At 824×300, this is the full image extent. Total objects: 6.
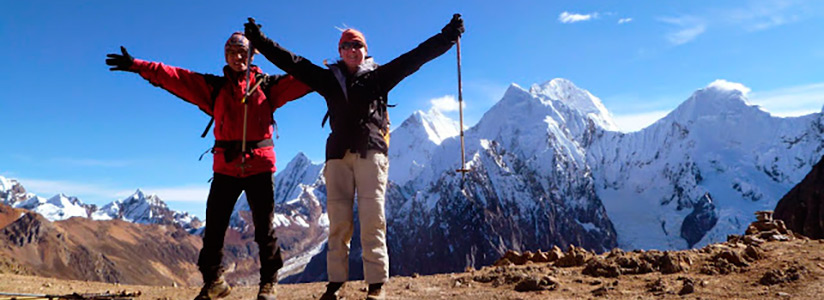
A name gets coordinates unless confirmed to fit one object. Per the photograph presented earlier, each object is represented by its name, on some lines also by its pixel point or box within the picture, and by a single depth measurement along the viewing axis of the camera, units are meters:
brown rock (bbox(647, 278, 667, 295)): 7.47
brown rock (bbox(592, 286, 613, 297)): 7.53
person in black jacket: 6.35
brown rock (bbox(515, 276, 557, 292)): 8.08
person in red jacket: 7.03
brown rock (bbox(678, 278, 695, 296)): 7.22
